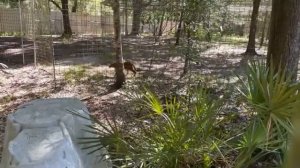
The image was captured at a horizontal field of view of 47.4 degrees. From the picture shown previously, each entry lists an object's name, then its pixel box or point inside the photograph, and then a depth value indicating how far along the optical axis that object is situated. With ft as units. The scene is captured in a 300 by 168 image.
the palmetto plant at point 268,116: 7.39
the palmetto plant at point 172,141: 7.84
